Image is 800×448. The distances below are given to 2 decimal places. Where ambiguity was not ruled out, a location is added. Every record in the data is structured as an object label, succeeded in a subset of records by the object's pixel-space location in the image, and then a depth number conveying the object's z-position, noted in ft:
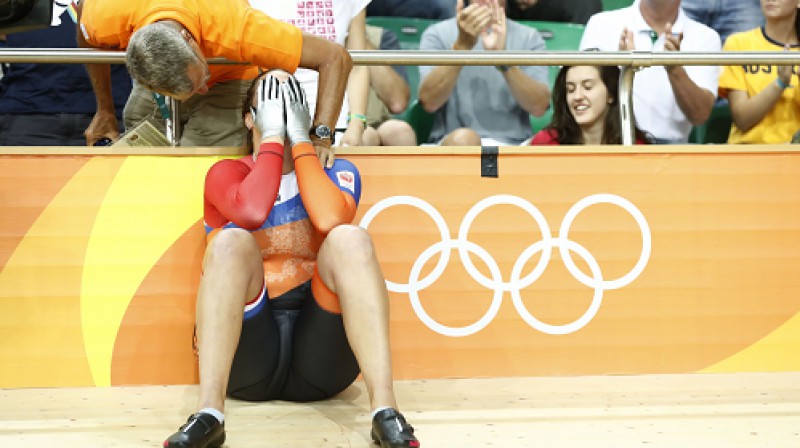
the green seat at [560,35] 37.99
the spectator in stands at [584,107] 29.37
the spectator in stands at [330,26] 29.35
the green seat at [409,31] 37.01
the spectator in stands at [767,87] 31.58
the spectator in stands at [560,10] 37.91
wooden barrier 23.62
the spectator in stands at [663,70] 31.21
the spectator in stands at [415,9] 37.47
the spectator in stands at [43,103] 30.76
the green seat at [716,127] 35.68
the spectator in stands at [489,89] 32.45
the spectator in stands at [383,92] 32.99
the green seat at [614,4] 38.72
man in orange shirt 20.77
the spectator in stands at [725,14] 37.86
